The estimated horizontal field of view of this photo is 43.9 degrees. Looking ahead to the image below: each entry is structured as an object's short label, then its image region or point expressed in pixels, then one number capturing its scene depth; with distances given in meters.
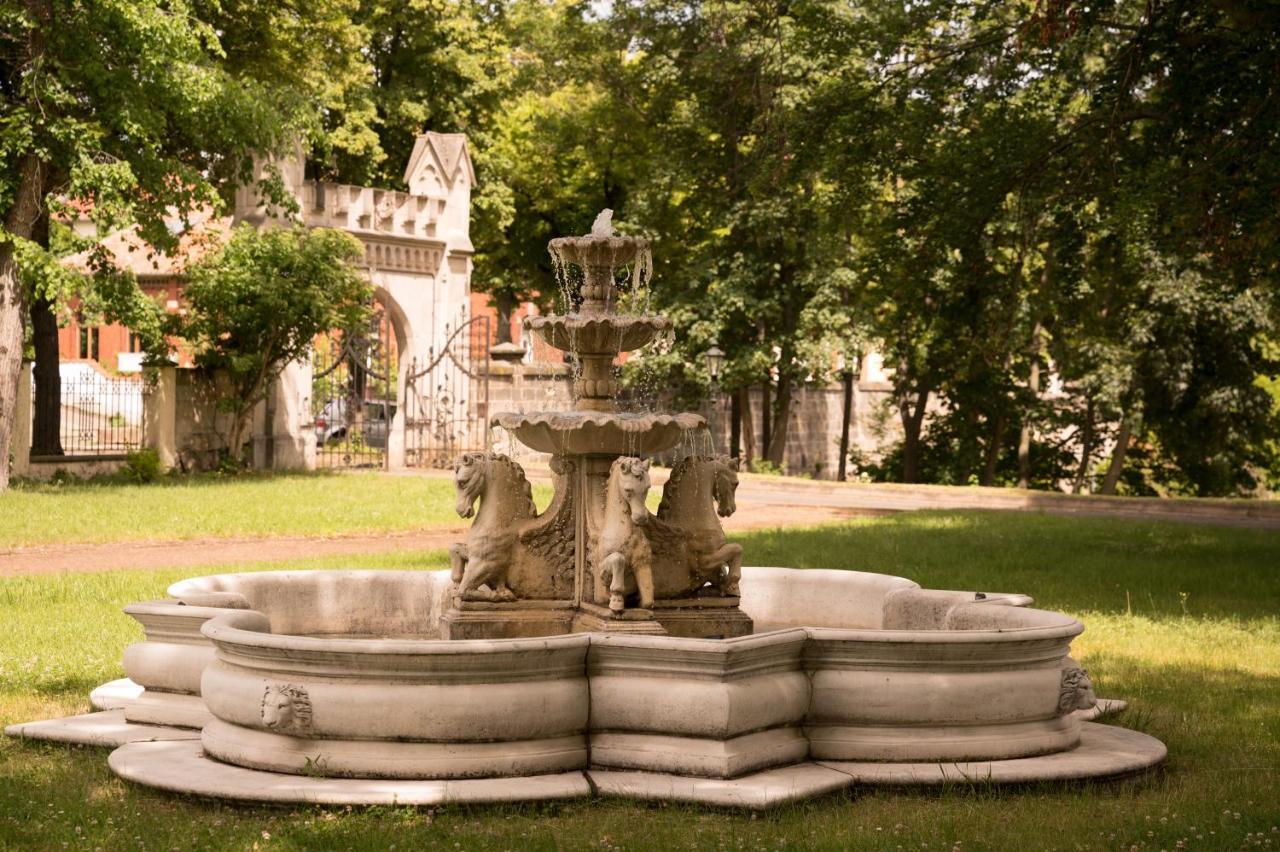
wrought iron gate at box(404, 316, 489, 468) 33.50
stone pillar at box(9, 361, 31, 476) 24.62
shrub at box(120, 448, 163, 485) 25.73
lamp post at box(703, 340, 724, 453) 31.05
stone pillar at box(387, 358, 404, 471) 33.03
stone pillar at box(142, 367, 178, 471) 27.53
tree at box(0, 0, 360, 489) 21.84
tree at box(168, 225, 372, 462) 27.08
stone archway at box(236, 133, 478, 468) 33.28
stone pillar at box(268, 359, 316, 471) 30.17
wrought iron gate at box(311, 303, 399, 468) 30.89
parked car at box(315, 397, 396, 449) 35.00
